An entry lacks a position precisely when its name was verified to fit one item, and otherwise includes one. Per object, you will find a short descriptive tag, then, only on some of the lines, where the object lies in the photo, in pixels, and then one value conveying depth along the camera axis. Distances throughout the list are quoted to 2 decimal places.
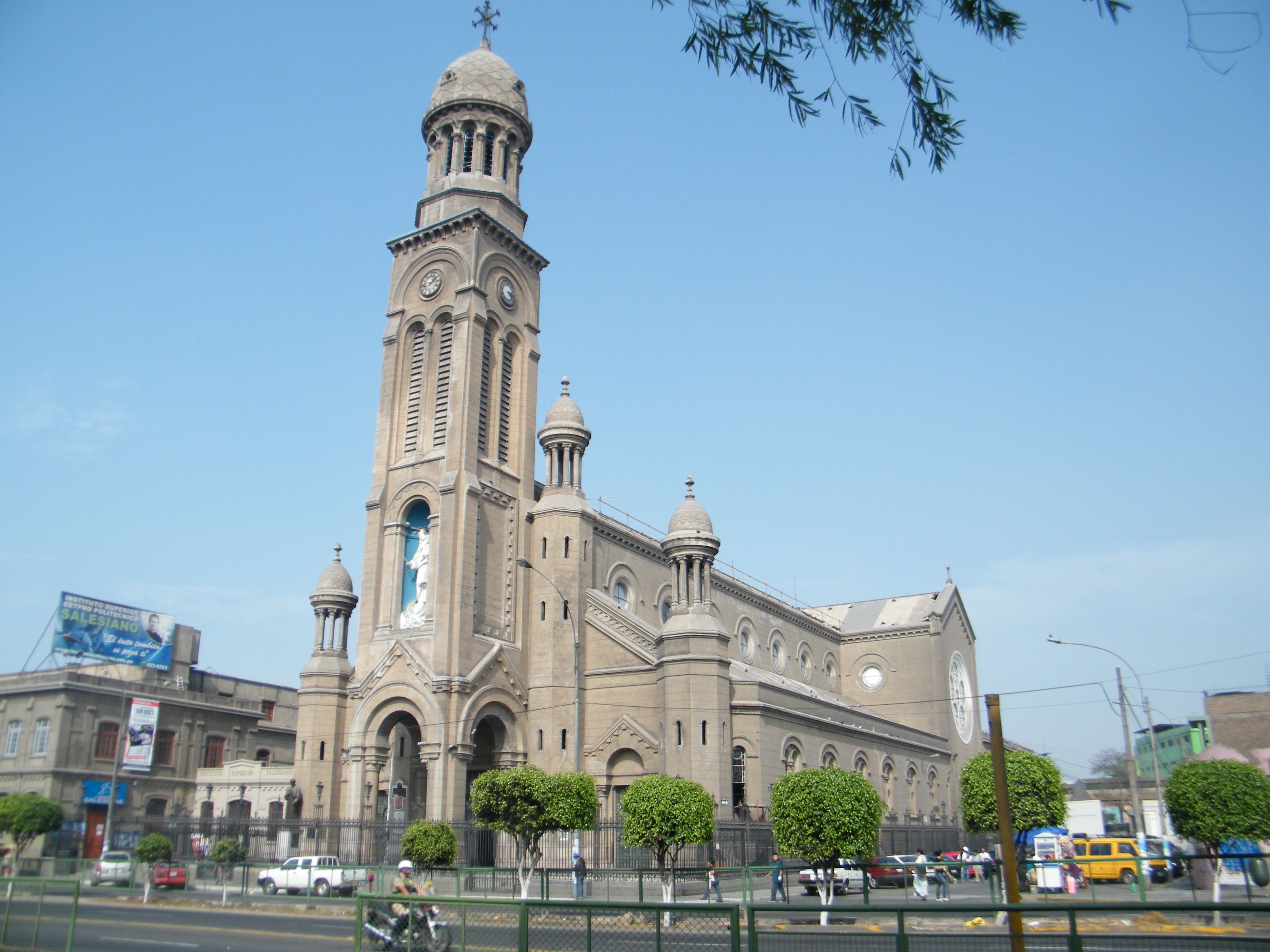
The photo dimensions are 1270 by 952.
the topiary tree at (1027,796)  34.06
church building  38.25
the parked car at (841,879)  31.39
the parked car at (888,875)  34.84
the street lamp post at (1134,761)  35.12
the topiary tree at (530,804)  29.02
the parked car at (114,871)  36.69
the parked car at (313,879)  31.88
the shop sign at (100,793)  50.31
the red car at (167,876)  33.56
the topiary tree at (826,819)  26.31
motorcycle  12.29
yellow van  36.00
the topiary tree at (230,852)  37.03
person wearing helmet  15.90
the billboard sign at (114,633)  55.03
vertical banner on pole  51.59
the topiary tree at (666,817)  27.08
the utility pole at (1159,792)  39.31
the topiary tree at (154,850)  34.84
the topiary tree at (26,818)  43.03
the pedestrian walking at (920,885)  28.08
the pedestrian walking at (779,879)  27.52
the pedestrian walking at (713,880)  27.33
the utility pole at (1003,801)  11.47
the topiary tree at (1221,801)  27.36
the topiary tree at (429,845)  29.86
